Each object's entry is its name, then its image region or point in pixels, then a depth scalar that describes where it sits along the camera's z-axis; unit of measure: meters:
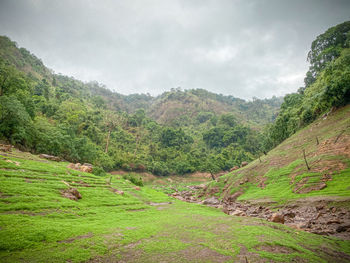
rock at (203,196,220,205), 33.31
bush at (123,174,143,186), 45.27
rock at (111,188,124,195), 26.95
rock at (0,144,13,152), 25.80
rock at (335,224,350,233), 13.39
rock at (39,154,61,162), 34.62
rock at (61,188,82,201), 17.80
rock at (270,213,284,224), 16.12
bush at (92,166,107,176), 38.77
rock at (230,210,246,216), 19.90
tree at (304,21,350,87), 59.64
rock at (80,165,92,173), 35.21
